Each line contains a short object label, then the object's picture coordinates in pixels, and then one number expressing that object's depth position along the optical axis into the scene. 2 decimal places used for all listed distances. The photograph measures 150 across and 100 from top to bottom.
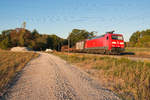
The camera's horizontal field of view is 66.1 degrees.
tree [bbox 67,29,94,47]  77.94
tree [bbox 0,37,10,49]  56.88
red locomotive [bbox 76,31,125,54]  17.25
